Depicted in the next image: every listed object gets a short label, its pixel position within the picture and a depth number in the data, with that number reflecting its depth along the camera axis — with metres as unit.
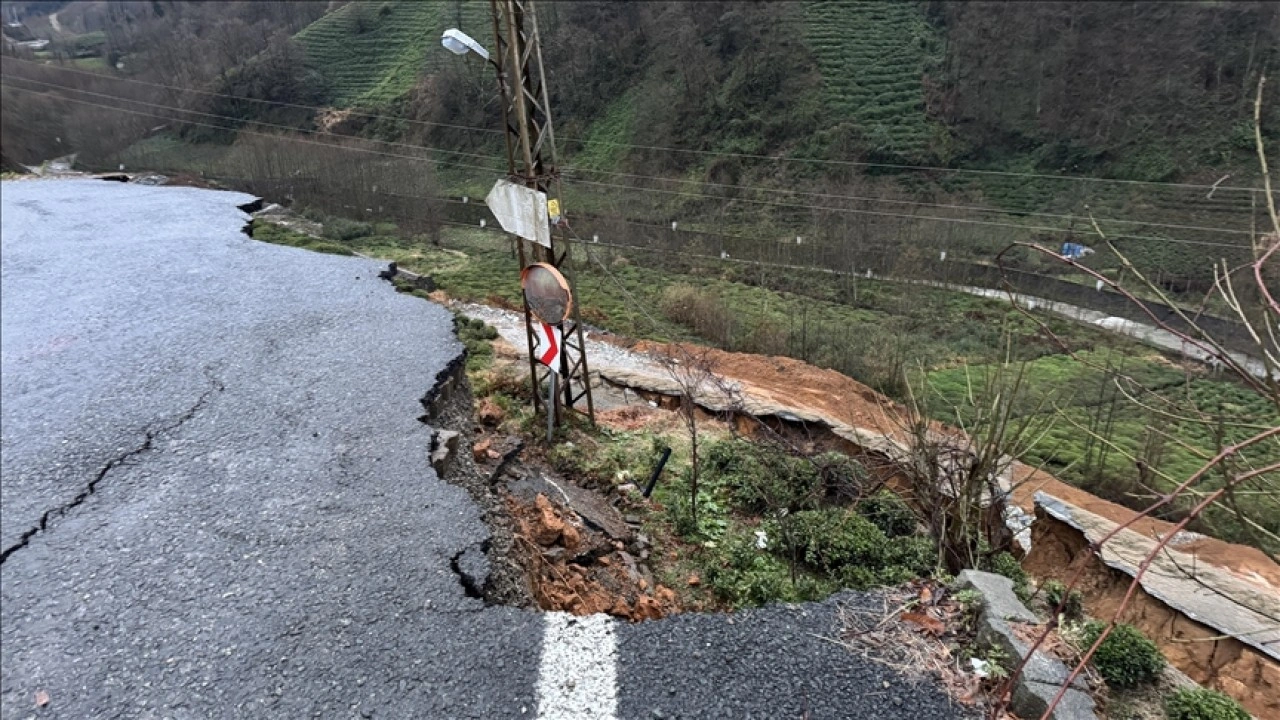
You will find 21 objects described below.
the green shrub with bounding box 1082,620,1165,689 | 3.69
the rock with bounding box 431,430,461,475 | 5.80
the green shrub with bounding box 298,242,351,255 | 13.21
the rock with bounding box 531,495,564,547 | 5.58
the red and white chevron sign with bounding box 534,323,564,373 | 7.09
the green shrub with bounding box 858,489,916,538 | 6.25
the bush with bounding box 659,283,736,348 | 18.33
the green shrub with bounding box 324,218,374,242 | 19.50
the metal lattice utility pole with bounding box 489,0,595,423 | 6.38
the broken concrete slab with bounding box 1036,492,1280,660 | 5.40
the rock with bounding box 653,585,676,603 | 5.17
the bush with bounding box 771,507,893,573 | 5.44
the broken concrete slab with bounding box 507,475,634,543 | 6.16
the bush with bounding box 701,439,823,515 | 6.99
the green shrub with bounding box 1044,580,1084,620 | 4.44
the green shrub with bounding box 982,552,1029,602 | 4.91
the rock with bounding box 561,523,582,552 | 5.64
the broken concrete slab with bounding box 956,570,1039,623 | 3.84
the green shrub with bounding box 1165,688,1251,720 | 3.40
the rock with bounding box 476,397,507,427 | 7.86
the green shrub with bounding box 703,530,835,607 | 4.95
